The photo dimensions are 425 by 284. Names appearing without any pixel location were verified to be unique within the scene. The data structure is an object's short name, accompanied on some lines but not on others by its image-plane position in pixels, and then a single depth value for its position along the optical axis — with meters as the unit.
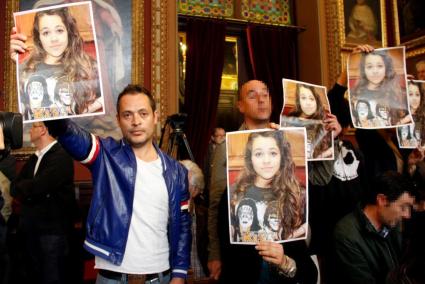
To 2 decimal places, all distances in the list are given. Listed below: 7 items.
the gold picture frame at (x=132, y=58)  4.49
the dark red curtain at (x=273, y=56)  5.97
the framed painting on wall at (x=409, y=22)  5.82
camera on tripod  3.51
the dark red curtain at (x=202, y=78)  5.53
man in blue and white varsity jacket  1.59
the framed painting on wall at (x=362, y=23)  5.97
